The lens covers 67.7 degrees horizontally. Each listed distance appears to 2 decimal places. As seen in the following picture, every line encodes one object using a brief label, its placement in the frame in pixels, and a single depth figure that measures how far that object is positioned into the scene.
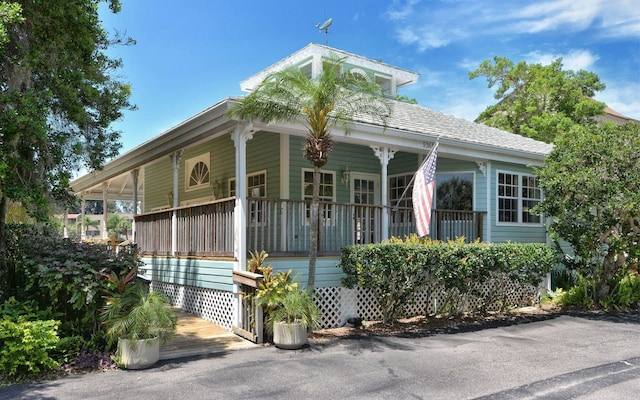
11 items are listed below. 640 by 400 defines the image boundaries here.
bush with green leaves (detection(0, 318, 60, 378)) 5.63
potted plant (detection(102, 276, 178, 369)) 6.17
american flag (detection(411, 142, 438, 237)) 9.38
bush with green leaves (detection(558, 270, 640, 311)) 11.34
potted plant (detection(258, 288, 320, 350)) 7.23
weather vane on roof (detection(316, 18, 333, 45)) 17.14
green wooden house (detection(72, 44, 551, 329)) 9.01
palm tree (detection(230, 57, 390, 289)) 7.80
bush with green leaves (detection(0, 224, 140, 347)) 6.49
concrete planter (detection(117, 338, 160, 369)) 6.15
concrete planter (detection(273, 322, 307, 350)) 7.21
